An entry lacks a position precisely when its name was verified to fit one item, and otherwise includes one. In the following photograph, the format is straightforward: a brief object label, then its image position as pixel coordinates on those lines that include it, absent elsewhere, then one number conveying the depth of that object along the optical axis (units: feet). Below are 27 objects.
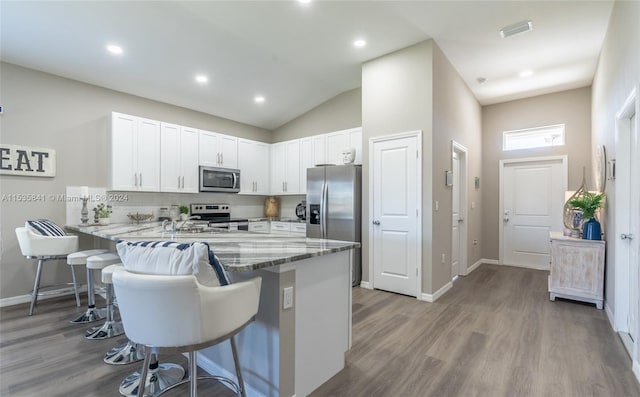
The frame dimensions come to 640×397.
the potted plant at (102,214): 12.71
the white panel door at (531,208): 17.34
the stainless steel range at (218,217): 16.44
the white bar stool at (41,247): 10.39
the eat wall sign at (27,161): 11.34
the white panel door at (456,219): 15.41
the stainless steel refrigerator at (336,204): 13.93
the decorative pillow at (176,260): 4.61
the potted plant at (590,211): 11.47
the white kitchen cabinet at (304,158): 17.89
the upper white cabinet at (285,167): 18.61
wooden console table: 11.30
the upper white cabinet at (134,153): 13.17
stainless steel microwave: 16.10
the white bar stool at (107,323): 8.82
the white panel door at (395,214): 12.48
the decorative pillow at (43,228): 10.70
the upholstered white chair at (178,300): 4.32
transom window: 17.33
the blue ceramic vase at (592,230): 11.47
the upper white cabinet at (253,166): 18.25
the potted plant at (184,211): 15.55
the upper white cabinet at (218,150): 16.35
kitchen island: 5.49
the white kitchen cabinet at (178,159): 14.76
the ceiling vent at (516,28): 10.84
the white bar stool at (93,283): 8.92
